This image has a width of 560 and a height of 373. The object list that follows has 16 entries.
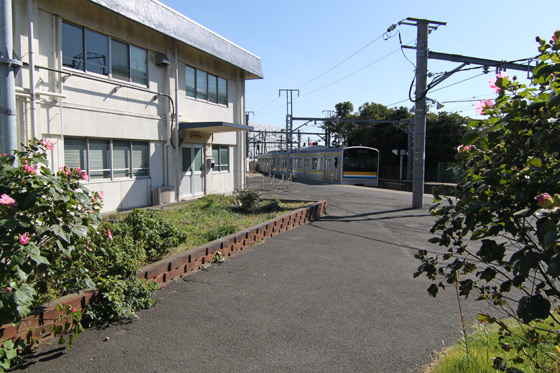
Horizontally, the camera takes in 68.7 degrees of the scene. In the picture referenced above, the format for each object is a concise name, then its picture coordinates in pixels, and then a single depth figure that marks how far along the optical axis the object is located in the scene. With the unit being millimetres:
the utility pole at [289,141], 41781
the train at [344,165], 31344
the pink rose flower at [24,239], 2932
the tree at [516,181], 1914
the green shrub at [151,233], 6195
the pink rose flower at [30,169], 3236
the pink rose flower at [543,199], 1630
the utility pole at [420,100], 14977
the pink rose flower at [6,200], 2951
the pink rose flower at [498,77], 2415
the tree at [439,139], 40031
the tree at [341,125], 64438
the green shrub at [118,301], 4293
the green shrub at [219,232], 7777
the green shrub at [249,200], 11781
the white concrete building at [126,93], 9750
